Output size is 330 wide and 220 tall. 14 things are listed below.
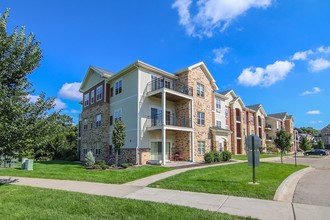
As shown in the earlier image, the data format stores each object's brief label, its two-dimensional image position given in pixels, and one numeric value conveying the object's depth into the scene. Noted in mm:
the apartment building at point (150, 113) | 23172
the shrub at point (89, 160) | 21214
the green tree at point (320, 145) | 70500
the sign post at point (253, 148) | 10992
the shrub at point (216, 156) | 24488
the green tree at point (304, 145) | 53875
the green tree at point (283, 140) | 22953
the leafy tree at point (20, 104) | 9031
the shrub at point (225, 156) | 25644
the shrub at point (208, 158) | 23516
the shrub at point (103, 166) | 18994
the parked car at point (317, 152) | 50375
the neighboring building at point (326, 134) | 95131
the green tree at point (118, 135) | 20531
